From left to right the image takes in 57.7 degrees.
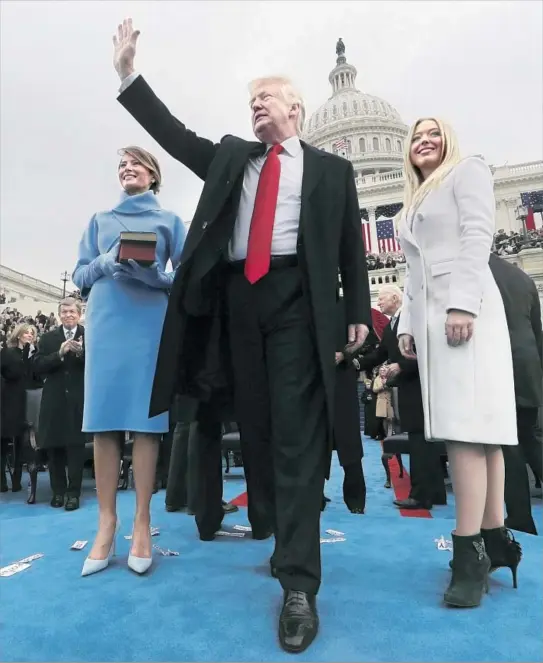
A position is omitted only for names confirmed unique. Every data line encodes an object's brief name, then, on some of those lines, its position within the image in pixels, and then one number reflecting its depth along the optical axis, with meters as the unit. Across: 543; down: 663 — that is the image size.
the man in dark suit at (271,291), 1.61
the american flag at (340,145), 57.09
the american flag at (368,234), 40.84
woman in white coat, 1.68
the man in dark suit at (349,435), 3.26
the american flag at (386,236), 38.69
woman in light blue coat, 2.10
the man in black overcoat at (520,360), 2.65
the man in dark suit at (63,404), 4.10
